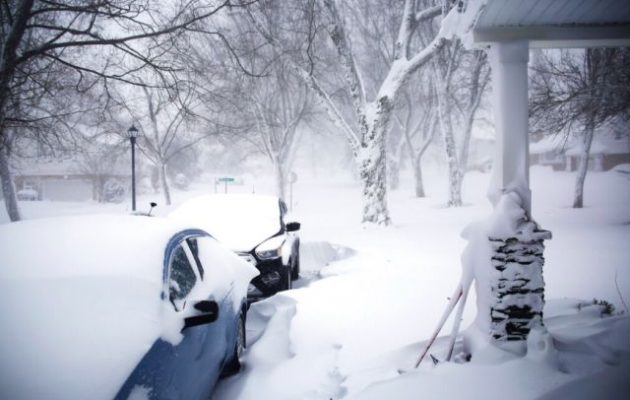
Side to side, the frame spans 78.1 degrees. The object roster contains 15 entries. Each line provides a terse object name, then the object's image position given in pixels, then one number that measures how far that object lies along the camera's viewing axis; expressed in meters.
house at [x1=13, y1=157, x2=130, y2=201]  37.19
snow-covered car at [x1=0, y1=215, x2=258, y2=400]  2.05
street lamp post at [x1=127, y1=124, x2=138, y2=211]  14.22
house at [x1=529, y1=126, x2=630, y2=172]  41.10
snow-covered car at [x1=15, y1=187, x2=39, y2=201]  36.59
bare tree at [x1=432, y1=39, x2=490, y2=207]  20.69
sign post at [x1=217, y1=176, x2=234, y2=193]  17.01
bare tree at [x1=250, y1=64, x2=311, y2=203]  22.62
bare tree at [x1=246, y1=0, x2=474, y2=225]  12.07
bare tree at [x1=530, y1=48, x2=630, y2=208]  10.19
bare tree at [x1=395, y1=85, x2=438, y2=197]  28.25
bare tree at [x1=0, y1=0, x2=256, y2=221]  6.84
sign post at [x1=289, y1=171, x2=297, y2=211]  22.61
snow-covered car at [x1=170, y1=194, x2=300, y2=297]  6.25
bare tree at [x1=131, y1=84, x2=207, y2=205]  25.92
